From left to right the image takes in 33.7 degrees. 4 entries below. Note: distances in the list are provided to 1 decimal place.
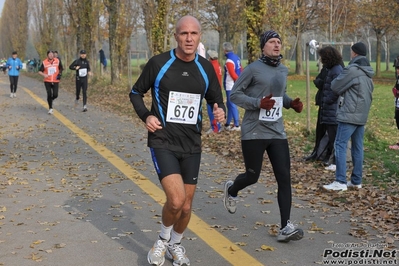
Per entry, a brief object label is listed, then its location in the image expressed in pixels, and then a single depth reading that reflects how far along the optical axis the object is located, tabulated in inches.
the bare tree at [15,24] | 3090.6
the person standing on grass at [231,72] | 566.3
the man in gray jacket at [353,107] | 342.6
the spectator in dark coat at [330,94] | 395.2
